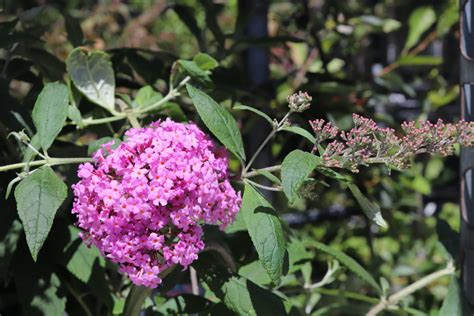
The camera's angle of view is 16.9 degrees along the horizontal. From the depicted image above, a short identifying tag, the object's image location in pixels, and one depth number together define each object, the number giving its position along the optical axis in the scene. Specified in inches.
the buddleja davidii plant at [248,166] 26.1
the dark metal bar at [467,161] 29.5
